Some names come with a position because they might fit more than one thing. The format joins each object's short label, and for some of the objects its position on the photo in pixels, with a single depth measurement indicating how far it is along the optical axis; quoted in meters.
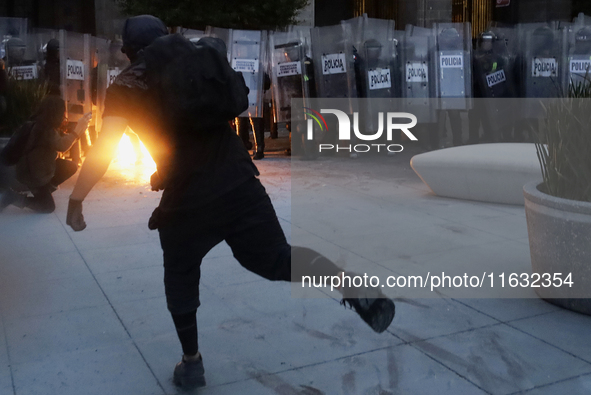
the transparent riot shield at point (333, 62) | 11.02
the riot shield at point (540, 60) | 11.59
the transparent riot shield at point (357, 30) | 11.23
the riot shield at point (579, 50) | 11.59
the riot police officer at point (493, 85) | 11.48
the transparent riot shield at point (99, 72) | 11.21
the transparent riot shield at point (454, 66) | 11.50
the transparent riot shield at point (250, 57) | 11.21
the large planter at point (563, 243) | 3.77
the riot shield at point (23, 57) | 10.84
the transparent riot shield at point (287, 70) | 11.04
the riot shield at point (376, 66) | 11.20
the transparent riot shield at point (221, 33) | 11.35
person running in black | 2.87
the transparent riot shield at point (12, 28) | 11.27
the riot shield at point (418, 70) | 11.50
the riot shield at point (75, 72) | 10.79
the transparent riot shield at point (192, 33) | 11.52
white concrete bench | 6.71
